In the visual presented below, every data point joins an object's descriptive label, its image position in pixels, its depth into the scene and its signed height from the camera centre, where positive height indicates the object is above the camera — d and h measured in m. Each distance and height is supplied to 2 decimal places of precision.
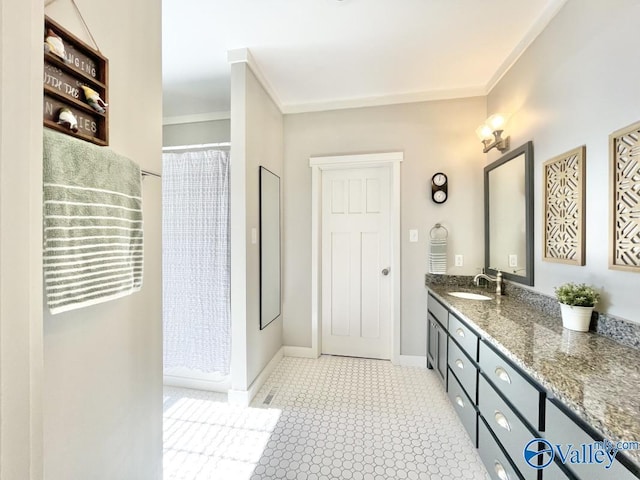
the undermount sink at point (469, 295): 2.09 -0.45
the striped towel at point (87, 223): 0.72 +0.04
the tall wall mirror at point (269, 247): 2.31 -0.09
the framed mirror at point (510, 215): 1.86 +0.17
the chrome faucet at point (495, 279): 2.13 -0.34
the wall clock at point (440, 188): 2.54 +0.45
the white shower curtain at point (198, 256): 2.16 -0.14
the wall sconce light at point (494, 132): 2.16 +0.85
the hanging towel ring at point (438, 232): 2.55 +0.05
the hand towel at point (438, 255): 2.49 -0.16
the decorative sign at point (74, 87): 0.75 +0.44
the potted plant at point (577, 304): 1.29 -0.31
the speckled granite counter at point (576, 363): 0.73 -0.45
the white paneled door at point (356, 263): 2.78 -0.26
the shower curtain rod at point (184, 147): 2.20 +0.74
